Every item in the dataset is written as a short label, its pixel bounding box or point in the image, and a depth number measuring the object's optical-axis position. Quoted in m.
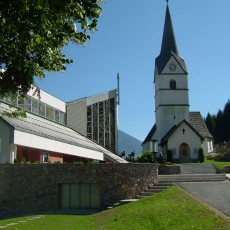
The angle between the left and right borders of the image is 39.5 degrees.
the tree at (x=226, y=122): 65.22
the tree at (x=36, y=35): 7.96
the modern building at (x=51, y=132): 18.25
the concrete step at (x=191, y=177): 19.73
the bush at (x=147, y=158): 28.02
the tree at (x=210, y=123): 69.11
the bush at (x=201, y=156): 38.23
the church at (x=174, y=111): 39.69
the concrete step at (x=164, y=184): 18.25
